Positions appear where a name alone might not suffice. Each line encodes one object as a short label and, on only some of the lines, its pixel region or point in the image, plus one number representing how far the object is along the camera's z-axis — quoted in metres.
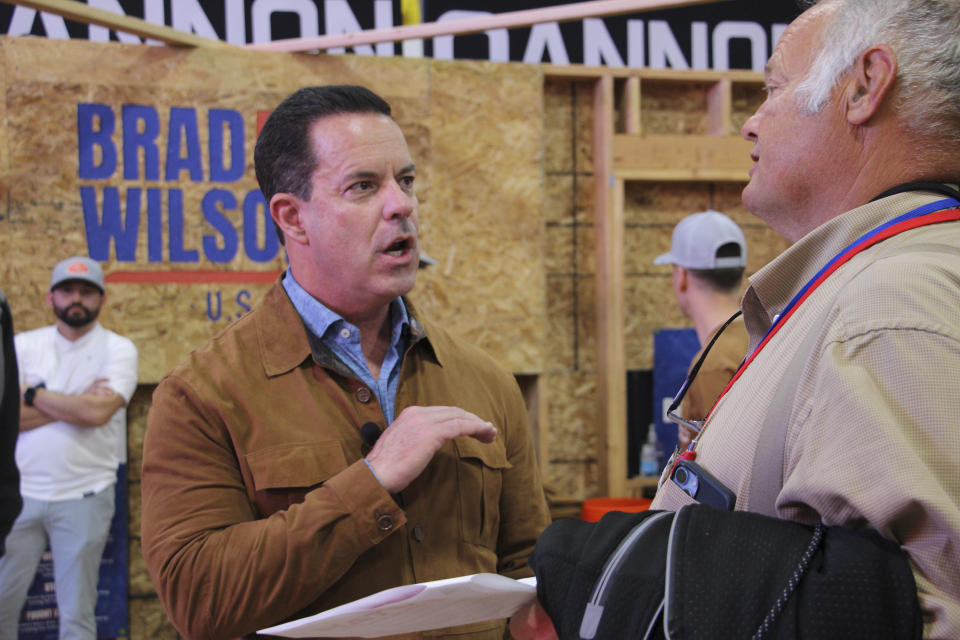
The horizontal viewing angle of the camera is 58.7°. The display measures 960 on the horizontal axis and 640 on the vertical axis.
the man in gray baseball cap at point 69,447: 4.66
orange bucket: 4.15
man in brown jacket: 1.58
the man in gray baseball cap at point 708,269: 3.60
